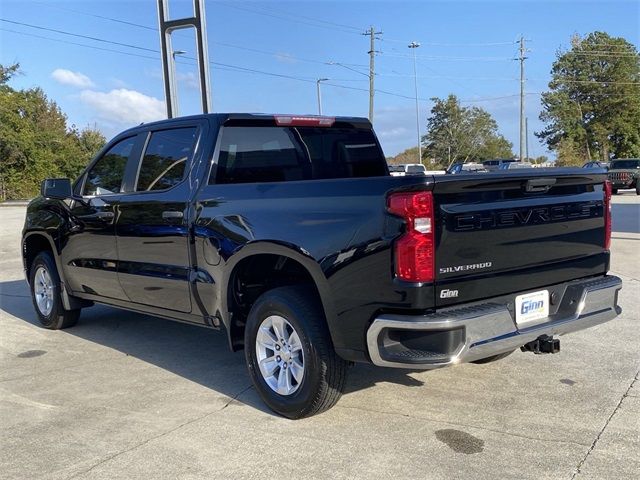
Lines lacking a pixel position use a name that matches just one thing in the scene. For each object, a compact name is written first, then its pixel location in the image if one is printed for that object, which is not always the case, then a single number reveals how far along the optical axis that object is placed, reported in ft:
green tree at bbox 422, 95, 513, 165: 253.85
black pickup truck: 10.93
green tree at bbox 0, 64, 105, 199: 150.71
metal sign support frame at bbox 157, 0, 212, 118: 37.58
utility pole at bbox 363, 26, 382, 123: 137.59
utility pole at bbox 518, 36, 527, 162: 166.81
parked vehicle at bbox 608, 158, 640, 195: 95.50
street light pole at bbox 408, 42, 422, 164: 170.60
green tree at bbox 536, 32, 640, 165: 194.39
